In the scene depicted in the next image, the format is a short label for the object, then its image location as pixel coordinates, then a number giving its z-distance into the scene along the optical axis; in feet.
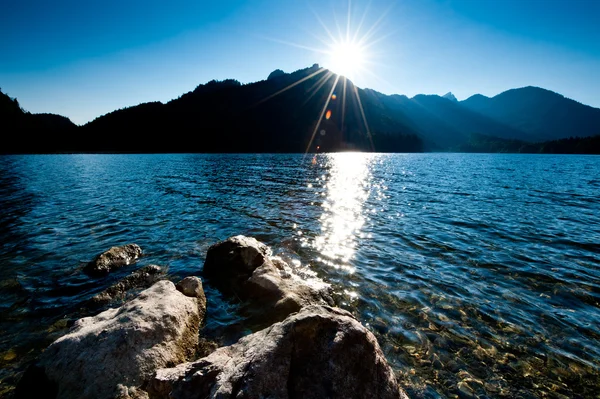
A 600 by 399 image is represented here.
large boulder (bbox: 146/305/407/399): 12.75
